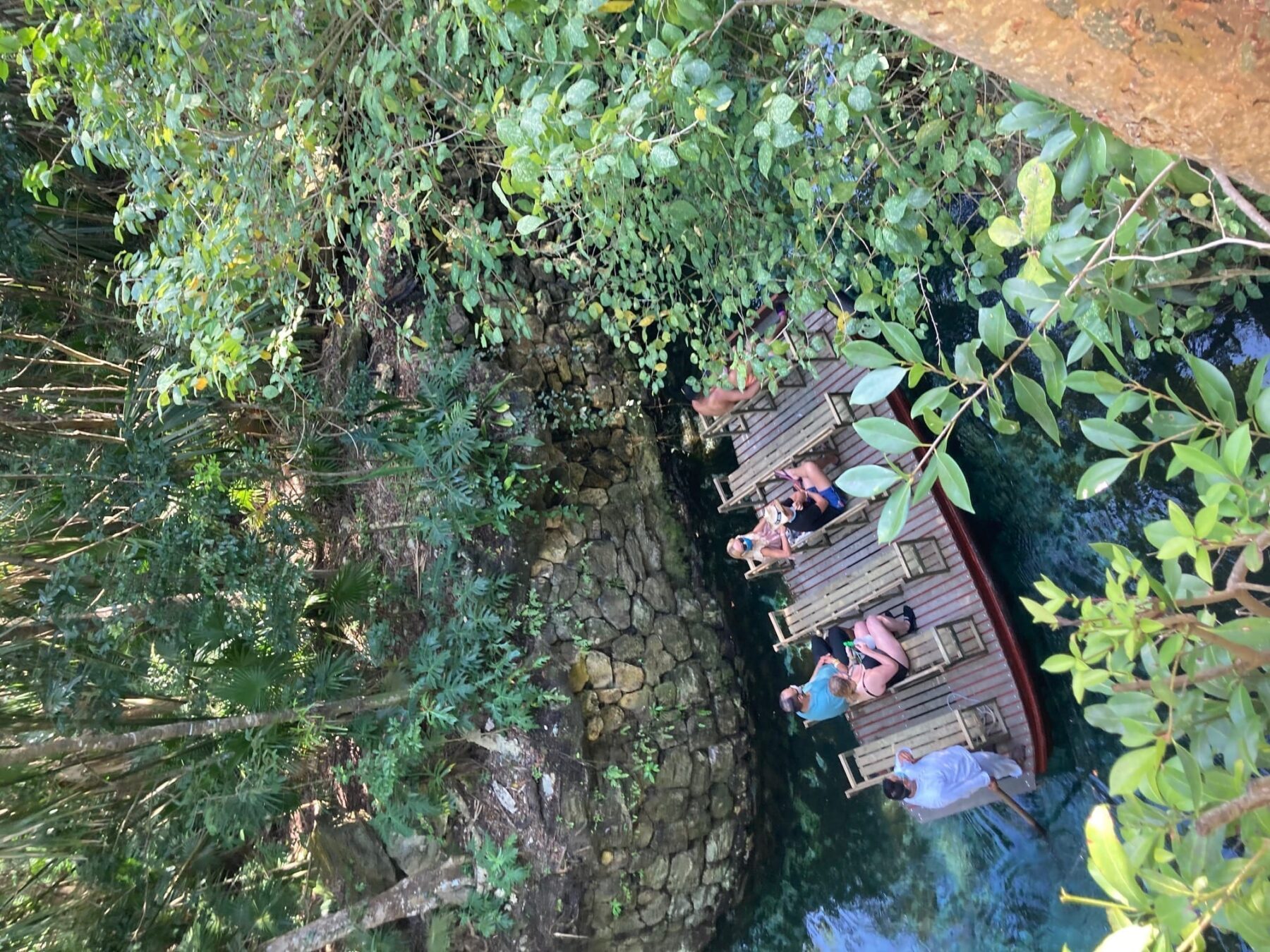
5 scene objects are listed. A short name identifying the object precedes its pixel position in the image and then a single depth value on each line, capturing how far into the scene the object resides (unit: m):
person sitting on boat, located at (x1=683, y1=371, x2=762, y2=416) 5.87
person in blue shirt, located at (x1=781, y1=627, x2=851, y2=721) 5.46
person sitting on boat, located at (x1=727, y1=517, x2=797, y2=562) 5.78
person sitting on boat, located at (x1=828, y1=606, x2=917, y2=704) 5.19
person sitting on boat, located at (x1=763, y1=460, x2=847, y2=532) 5.62
